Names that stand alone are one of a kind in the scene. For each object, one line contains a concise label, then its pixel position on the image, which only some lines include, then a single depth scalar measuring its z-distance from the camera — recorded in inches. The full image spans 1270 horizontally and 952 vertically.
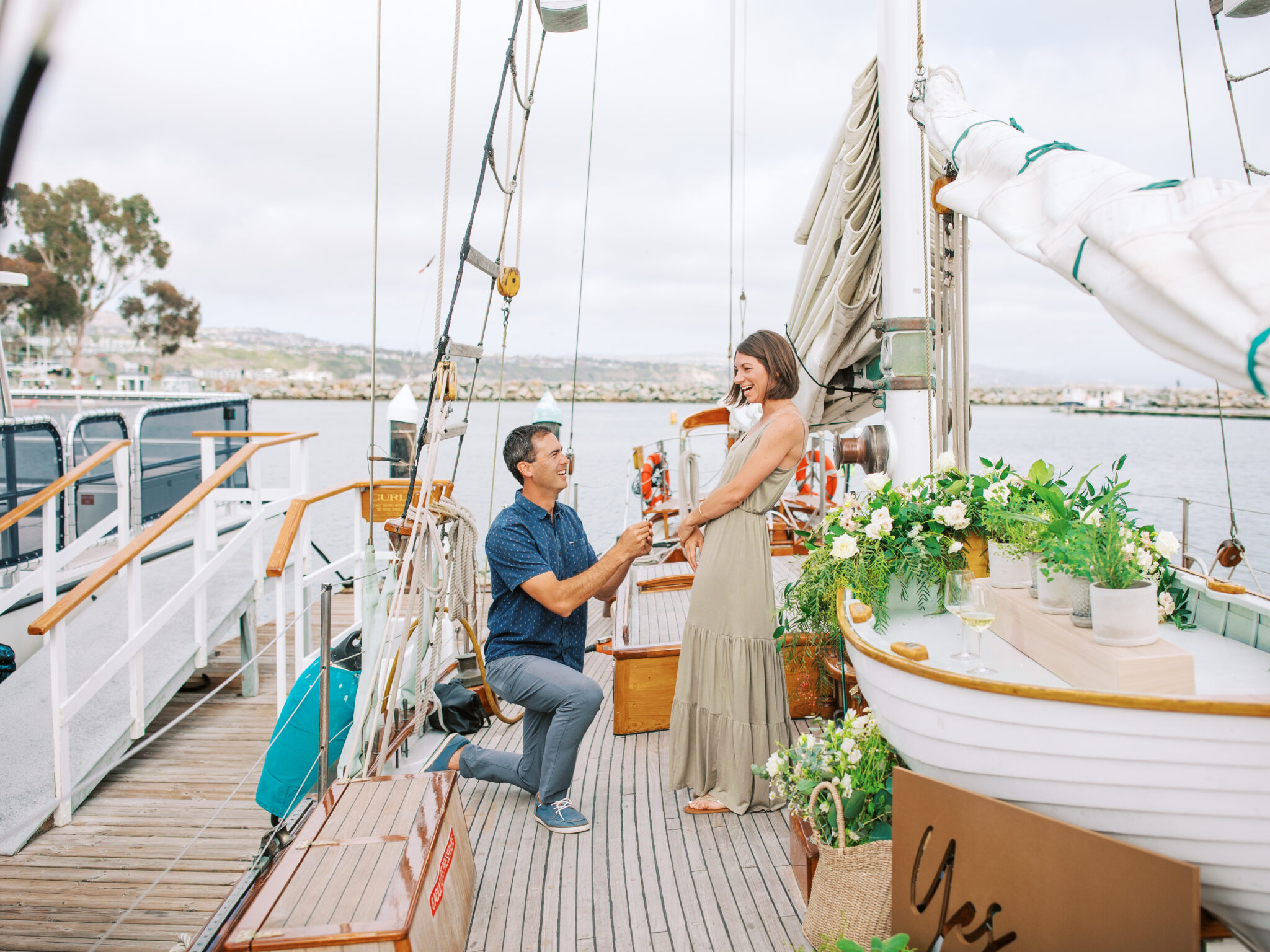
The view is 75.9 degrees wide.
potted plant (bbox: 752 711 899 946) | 73.5
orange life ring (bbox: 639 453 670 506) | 408.2
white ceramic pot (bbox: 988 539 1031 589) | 79.3
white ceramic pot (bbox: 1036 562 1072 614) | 69.2
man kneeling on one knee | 102.7
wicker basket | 72.7
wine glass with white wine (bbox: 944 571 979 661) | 69.8
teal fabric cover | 119.3
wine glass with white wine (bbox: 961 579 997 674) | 67.2
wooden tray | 54.8
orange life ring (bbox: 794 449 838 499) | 337.5
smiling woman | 101.9
